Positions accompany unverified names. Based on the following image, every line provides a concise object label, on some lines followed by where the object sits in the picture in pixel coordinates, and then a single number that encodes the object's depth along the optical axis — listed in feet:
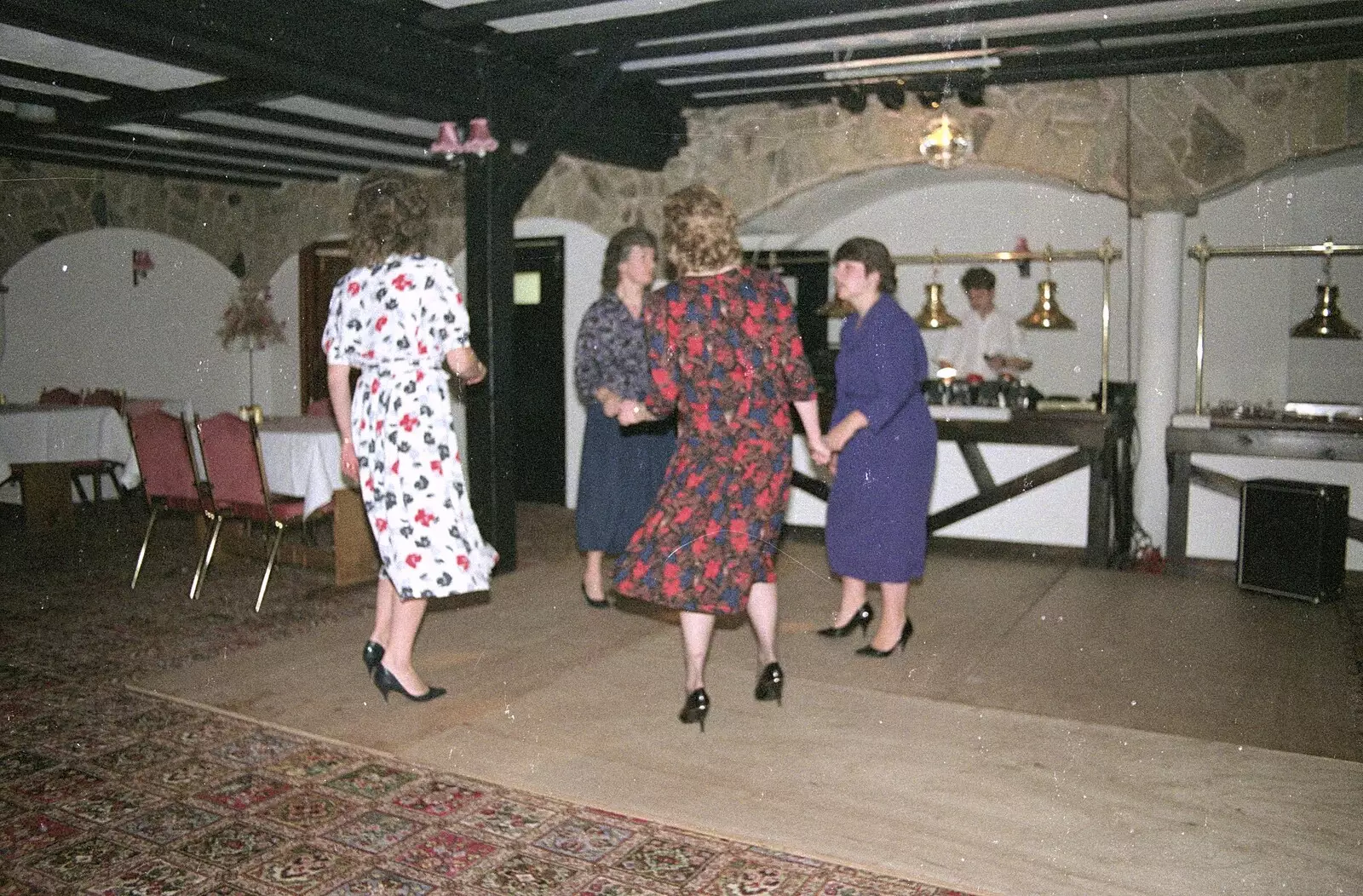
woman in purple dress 12.41
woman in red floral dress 10.37
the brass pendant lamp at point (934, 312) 21.47
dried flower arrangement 29.81
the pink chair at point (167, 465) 17.38
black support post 18.89
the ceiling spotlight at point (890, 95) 21.18
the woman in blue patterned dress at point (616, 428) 14.65
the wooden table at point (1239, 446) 17.49
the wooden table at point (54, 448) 22.85
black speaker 16.84
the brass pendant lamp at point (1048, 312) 20.52
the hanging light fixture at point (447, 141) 18.07
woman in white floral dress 11.08
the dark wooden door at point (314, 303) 32.91
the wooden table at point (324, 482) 17.16
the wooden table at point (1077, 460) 19.35
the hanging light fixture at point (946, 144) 21.57
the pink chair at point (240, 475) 16.62
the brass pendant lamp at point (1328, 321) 17.52
